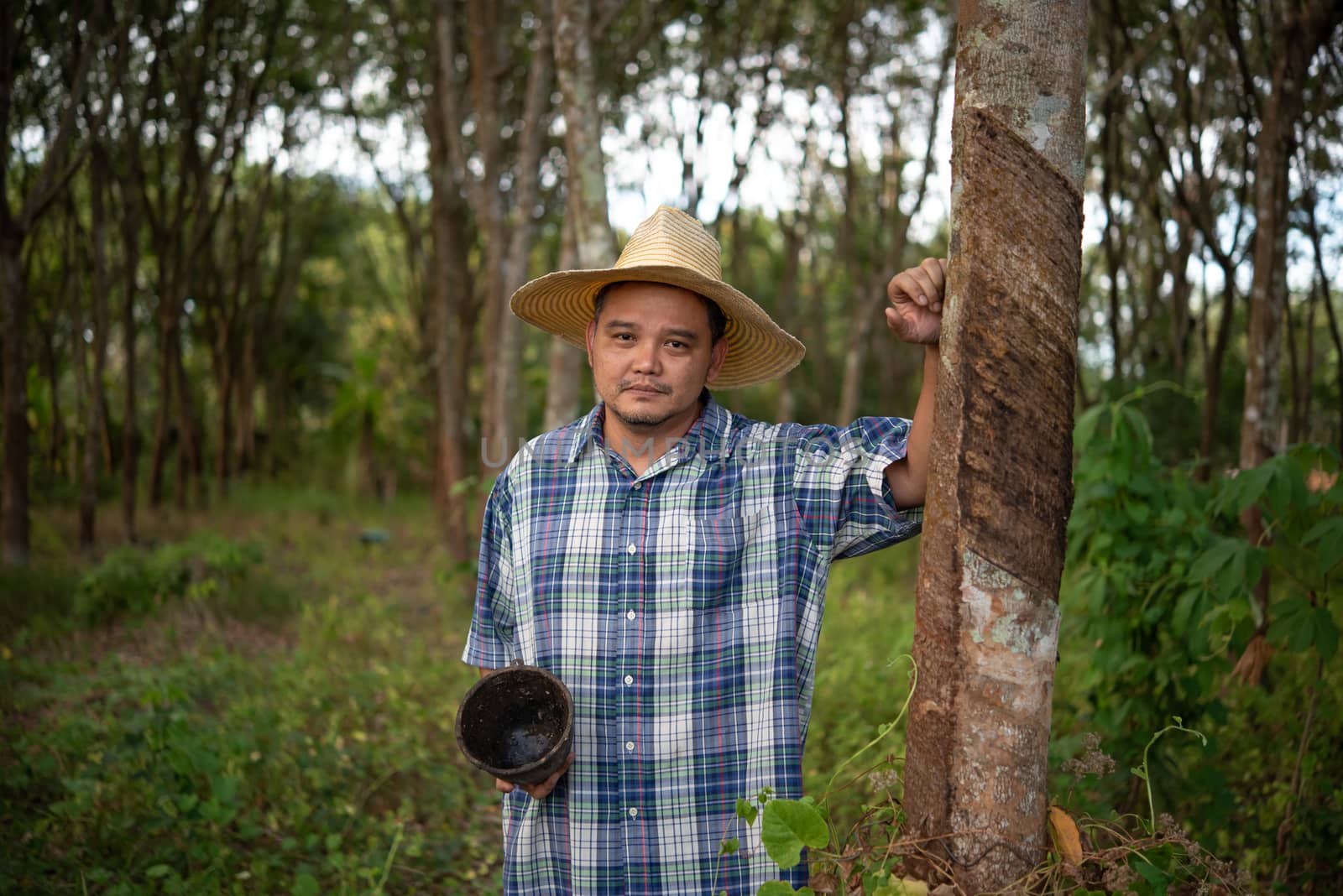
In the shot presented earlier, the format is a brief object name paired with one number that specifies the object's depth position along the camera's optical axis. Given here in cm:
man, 215
